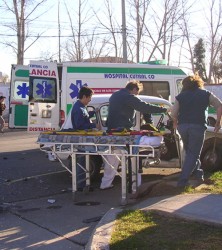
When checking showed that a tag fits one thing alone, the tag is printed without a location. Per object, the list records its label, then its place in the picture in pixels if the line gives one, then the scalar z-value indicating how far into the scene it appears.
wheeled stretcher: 6.67
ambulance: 13.36
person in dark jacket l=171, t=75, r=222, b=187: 7.59
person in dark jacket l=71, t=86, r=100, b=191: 7.81
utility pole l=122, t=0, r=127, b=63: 26.45
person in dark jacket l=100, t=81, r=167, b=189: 7.62
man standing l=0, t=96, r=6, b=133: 21.37
